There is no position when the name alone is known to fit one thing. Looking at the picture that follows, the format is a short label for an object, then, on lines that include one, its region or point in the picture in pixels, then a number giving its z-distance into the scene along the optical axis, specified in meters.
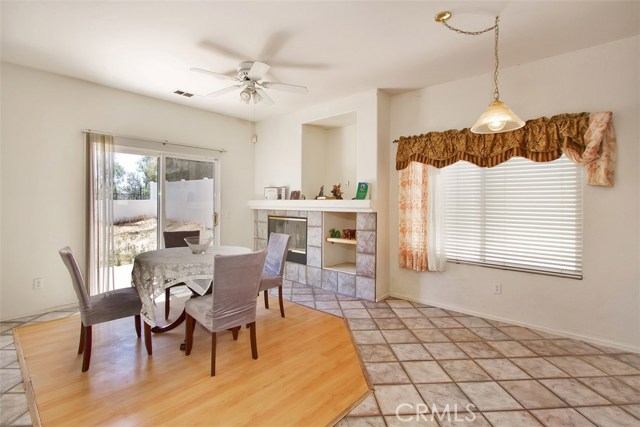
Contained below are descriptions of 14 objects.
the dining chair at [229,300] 2.23
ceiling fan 2.91
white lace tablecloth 2.40
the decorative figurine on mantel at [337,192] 4.60
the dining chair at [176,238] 3.52
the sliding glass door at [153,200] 3.96
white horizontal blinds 2.93
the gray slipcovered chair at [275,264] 3.31
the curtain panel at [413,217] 3.73
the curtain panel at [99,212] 3.57
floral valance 2.67
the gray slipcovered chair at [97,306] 2.23
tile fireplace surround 3.92
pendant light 2.14
